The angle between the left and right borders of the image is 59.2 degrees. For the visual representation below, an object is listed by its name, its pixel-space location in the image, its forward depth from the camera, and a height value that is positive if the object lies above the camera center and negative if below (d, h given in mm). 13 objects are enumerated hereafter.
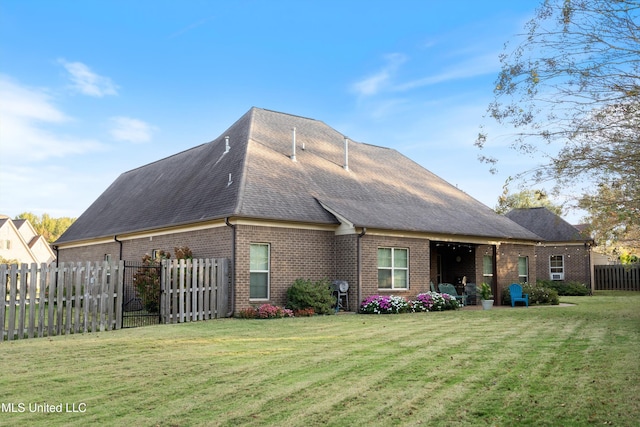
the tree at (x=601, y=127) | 8523 +2314
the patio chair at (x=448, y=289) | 23078 -853
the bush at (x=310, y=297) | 18016 -921
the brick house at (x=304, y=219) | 18359 +1833
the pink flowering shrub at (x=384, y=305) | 18875 -1236
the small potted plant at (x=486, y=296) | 21625 -1082
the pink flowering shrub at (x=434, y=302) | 20188 -1237
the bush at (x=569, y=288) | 34844 -1227
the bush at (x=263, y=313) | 17000 -1339
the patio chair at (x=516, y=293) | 24125 -1065
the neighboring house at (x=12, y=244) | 56653 +2511
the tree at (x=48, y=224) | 103625 +8385
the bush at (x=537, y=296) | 25078 -1237
